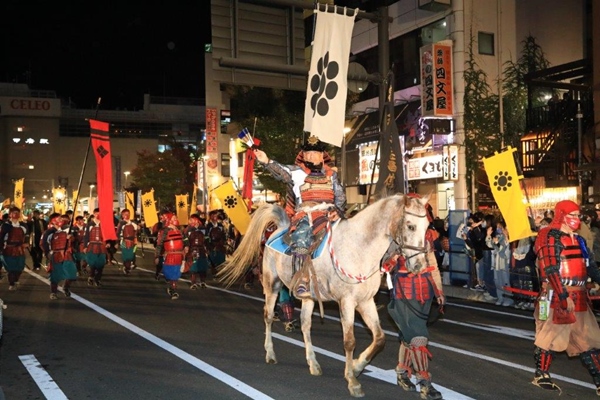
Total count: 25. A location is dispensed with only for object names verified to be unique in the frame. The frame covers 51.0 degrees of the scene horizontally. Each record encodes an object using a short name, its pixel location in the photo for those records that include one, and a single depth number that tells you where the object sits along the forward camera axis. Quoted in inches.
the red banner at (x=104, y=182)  596.1
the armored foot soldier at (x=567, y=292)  248.1
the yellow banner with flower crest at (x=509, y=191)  424.5
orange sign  866.8
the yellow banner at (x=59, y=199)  1555.1
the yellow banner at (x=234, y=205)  684.1
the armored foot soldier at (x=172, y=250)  570.3
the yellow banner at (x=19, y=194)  1285.7
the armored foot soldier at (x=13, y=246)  643.5
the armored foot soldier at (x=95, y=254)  683.4
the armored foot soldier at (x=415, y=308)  247.9
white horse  238.2
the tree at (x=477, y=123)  867.4
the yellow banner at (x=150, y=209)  1047.0
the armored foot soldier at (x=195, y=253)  652.7
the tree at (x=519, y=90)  882.1
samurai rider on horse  284.4
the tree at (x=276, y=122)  1054.4
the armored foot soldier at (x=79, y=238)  740.0
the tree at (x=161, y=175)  2452.0
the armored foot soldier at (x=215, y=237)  749.3
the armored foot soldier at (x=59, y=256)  573.3
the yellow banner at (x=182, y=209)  1078.4
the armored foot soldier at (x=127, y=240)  824.9
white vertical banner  396.5
